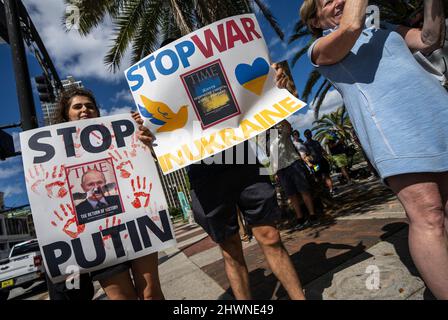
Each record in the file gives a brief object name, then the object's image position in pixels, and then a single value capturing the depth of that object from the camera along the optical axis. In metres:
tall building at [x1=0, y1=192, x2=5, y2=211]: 67.34
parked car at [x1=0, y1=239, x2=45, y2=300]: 6.67
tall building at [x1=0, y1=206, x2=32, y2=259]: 50.80
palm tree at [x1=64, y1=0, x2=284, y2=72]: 6.46
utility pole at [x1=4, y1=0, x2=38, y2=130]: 3.52
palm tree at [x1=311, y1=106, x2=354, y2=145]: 29.19
